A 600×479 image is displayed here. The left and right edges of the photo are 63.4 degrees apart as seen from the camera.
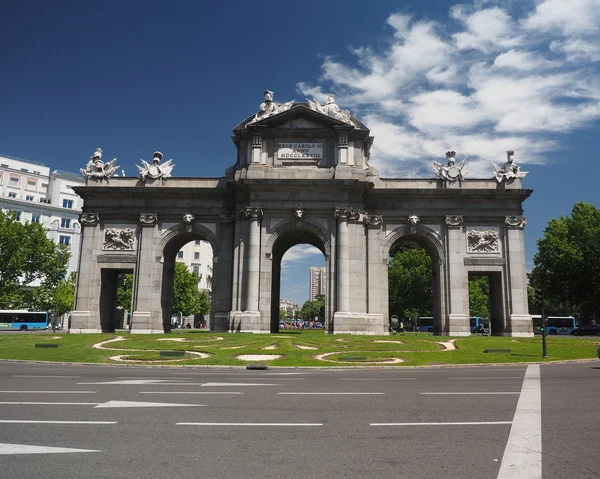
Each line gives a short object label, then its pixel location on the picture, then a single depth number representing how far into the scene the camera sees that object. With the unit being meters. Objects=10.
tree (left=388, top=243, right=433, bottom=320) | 84.75
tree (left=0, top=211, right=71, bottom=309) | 67.94
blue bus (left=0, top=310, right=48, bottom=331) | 69.88
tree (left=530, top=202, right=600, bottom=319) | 62.28
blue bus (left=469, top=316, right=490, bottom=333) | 81.75
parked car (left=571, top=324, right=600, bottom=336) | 69.38
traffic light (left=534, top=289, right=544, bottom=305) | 28.42
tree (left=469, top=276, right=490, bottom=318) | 91.38
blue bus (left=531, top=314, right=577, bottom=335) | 77.19
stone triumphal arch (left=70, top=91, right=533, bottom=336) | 41.62
